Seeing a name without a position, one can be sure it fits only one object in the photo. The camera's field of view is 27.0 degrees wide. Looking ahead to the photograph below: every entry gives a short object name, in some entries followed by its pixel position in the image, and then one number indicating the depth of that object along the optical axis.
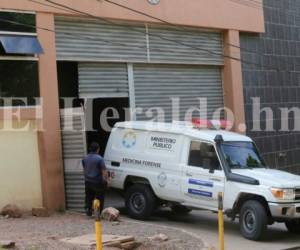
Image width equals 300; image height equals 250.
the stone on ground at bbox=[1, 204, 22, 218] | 13.52
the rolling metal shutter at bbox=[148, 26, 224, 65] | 18.31
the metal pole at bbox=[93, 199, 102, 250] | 7.80
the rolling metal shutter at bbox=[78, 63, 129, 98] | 16.44
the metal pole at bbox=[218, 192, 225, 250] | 9.89
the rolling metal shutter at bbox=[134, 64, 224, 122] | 18.03
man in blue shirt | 14.00
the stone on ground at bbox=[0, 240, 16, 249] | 9.34
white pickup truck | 12.29
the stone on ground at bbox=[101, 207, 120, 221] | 13.52
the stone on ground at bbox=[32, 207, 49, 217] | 14.00
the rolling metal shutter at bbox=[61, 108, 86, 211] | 15.02
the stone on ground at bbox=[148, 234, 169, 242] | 11.12
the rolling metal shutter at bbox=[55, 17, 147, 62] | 15.80
